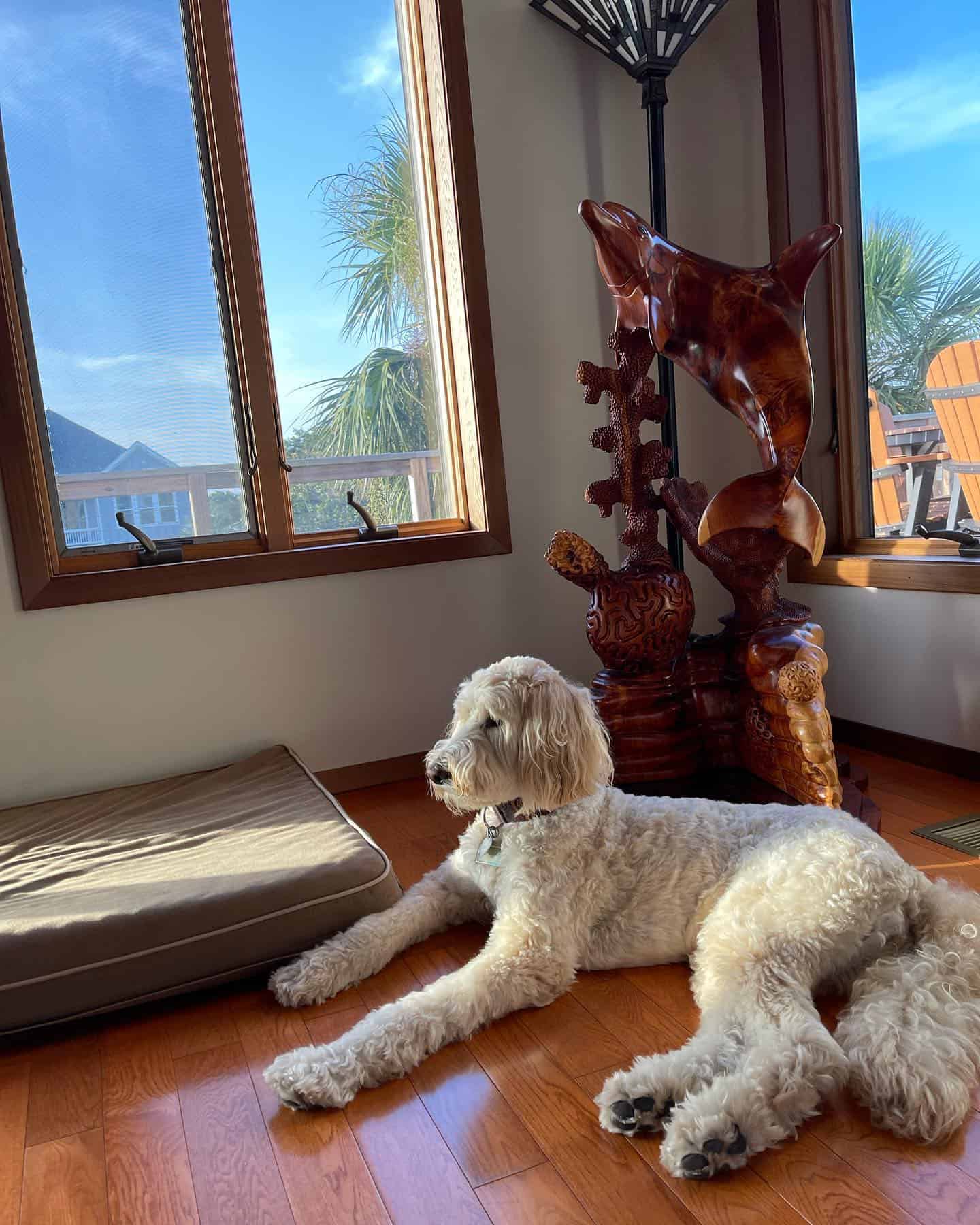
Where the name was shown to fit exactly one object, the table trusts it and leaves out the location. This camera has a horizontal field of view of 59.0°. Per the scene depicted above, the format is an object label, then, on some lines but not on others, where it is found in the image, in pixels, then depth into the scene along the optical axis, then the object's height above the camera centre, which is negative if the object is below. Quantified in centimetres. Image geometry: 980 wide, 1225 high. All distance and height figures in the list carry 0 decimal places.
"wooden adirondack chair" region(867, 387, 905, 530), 288 -11
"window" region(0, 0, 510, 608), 267 +70
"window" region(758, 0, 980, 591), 260 +58
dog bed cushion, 163 -81
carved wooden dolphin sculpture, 210 +27
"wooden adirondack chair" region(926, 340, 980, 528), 260 +8
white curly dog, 119 -81
